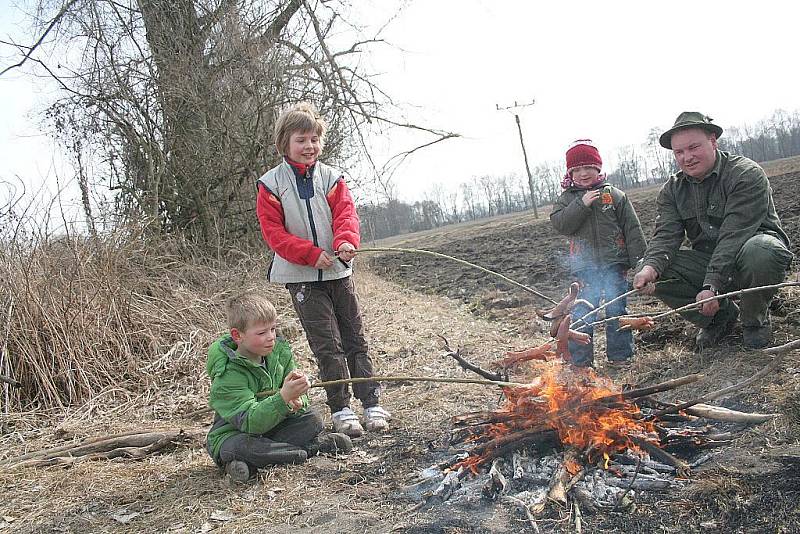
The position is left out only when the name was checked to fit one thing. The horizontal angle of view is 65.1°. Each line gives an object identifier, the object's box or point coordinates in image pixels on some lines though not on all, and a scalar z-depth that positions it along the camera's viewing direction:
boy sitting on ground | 3.22
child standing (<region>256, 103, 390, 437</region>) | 3.85
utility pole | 34.97
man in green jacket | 3.70
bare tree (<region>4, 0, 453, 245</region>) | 9.52
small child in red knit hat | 4.45
